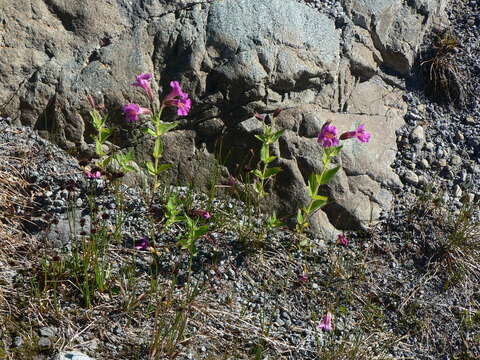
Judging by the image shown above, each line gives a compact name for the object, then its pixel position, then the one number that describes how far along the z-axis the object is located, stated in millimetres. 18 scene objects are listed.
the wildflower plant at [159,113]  3783
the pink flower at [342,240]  3938
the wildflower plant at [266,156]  3900
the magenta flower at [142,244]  3576
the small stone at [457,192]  4652
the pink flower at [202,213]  3692
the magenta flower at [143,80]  3779
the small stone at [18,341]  2922
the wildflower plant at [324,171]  3672
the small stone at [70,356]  2835
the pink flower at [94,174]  3818
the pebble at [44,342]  2945
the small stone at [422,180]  4633
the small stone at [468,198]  4445
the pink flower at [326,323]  3371
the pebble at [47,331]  3008
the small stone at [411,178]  4609
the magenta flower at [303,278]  3744
